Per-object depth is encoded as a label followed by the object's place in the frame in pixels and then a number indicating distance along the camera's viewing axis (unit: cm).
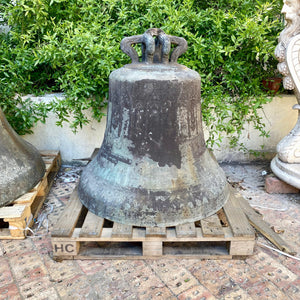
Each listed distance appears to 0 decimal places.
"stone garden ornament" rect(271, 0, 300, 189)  247
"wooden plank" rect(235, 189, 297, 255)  195
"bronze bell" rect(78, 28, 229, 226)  182
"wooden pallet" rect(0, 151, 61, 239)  200
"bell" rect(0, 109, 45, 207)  210
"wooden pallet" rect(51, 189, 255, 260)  179
